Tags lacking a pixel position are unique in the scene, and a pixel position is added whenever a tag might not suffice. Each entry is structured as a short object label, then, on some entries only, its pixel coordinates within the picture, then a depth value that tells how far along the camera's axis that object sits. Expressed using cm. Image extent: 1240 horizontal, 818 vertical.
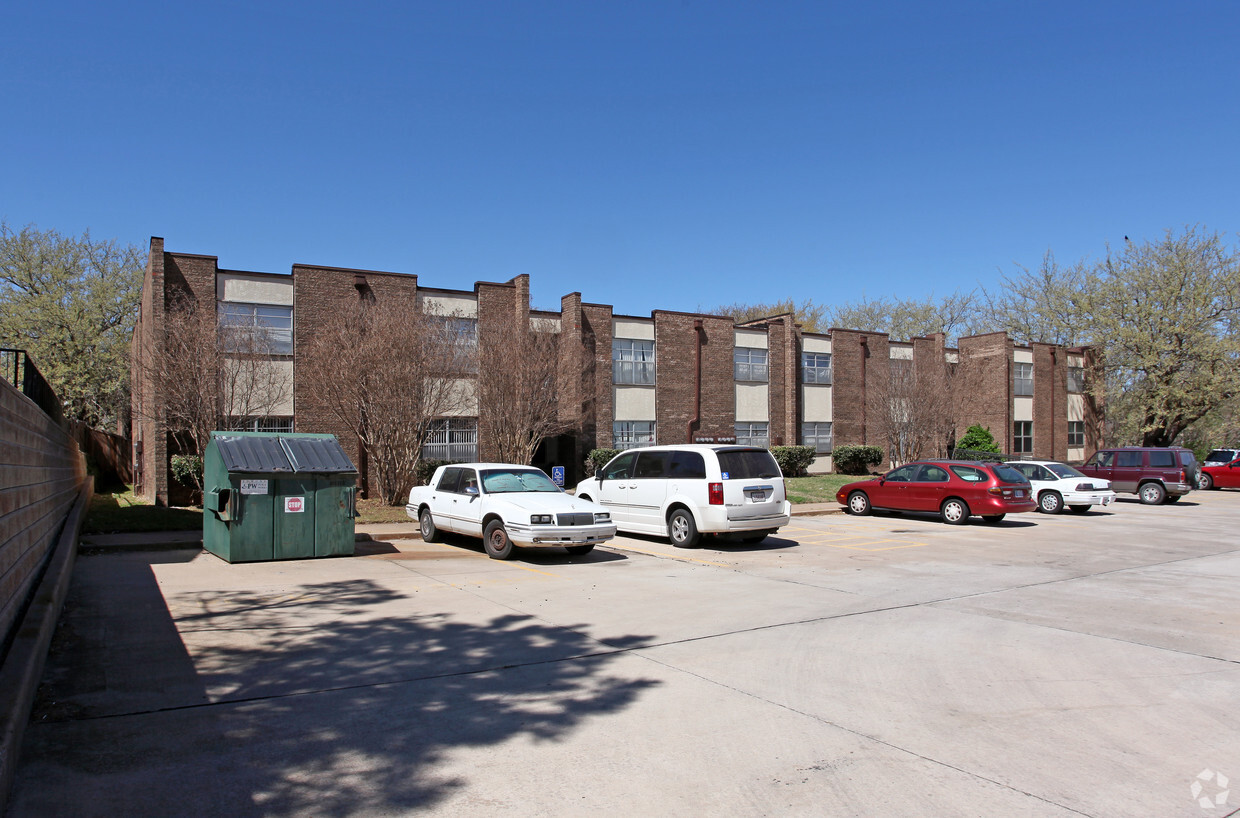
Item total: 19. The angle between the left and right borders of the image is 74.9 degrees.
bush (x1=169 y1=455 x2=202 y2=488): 2189
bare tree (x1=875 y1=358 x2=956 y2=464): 3622
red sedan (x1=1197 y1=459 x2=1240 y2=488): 3219
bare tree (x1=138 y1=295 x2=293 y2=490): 2144
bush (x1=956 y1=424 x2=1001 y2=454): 3953
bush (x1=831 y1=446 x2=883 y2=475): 3775
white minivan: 1427
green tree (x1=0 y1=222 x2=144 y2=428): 3916
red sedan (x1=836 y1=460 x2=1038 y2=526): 1831
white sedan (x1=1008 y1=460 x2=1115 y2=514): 2177
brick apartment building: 2514
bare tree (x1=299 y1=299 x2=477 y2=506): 2058
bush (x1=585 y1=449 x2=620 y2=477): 2978
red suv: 2567
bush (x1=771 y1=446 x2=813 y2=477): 3472
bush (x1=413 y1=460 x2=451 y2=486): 2550
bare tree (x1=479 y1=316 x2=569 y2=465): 2484
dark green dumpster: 1212
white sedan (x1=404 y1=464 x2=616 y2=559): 1247
